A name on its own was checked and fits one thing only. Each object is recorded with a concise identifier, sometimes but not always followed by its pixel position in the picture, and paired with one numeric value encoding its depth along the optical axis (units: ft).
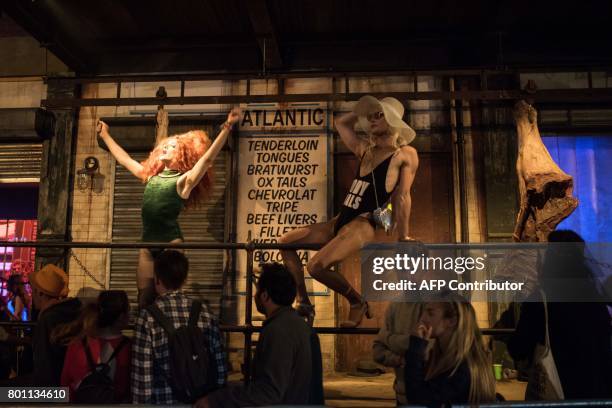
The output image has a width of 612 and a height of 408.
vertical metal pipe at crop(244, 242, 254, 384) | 11.28
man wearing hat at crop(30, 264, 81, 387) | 9.93
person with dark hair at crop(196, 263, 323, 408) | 8.17
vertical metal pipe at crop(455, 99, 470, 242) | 21.09
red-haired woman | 13.32
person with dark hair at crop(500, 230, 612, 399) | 9.13
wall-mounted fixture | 22.33
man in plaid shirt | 8.43
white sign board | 21.57
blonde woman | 7.64
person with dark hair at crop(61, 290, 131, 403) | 9.06
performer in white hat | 12.16
